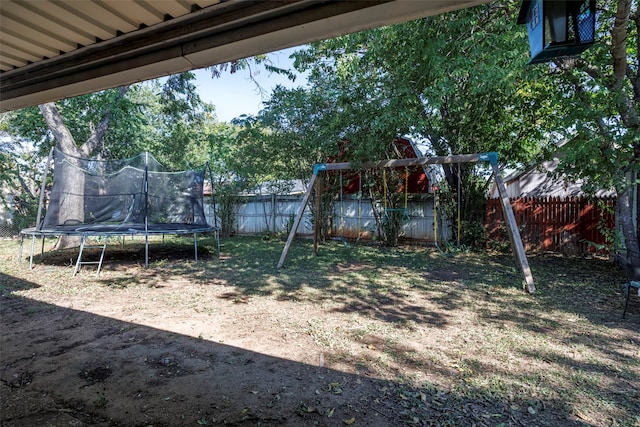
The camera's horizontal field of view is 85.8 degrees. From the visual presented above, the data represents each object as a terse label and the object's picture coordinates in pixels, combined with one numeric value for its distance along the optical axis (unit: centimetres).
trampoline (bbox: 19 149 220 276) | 669
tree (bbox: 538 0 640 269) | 461
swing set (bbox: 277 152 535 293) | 496
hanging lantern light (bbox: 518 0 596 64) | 151
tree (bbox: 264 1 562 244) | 516
